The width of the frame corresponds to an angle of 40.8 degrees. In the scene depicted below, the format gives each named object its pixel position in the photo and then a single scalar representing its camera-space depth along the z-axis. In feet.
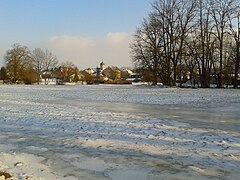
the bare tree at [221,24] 169.37
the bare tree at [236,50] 165.37
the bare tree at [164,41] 174.81
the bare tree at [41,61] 336.70
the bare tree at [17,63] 274.16
